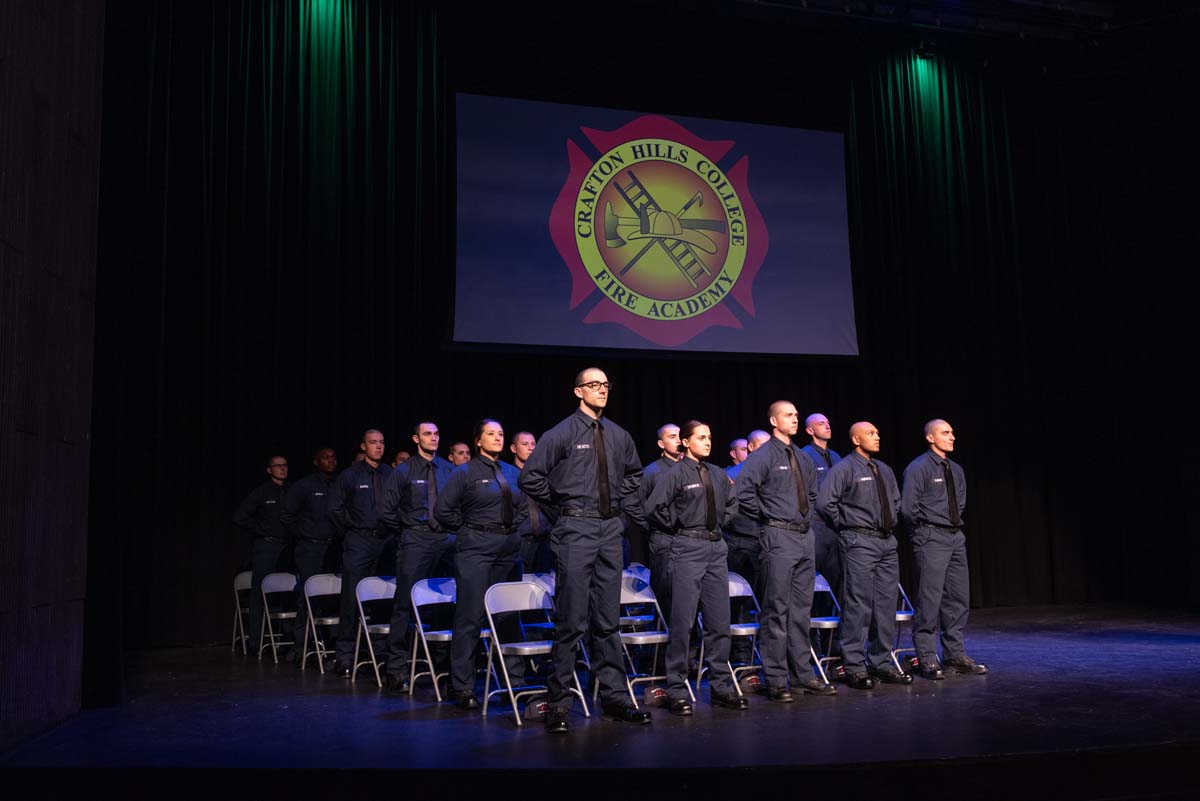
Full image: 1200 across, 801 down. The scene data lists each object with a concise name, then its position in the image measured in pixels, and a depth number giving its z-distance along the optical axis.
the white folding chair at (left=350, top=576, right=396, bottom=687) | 6.33
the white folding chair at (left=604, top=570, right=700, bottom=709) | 5.46
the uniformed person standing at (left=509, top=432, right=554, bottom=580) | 7.10
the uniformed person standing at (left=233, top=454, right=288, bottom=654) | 8.37
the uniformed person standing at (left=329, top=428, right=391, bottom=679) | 7.23
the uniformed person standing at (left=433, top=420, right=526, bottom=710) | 5.68
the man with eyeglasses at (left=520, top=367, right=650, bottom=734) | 5.06
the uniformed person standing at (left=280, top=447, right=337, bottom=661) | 8.17
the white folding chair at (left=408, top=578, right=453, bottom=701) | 5.68
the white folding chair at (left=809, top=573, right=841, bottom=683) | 6.14
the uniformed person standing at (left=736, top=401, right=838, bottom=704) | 5.90
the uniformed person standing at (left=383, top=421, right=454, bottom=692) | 6.36
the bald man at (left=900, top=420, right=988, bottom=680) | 6.54
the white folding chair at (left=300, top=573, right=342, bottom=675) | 6.96
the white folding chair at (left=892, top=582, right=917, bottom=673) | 6.29
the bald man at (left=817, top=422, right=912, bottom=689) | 6.23
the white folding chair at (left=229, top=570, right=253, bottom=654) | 8.55
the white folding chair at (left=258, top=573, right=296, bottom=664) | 7.77
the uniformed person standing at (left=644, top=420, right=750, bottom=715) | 5.51
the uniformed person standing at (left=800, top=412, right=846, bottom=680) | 7.49
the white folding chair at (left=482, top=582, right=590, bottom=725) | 5.16
